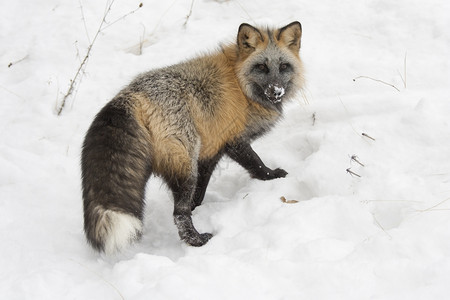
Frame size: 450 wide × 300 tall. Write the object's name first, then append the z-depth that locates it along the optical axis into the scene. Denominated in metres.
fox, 6.69
